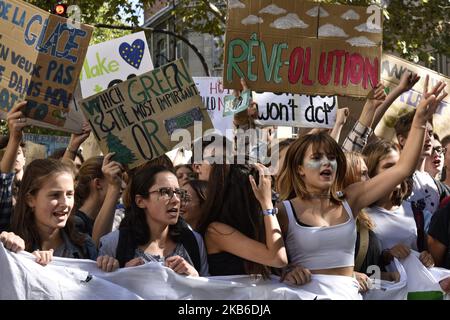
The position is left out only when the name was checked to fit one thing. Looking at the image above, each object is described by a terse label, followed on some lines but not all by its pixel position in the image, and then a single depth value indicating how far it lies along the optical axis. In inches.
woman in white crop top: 201.3
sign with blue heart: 313.9
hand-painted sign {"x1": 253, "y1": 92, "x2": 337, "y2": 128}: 305.0
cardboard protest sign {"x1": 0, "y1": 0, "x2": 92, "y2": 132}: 248.5
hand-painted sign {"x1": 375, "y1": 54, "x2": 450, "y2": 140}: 315.6
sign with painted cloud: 260.7
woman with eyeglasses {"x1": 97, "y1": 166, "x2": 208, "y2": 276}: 202.2
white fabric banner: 186.2
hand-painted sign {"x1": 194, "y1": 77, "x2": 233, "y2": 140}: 357.1
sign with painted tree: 244.7
